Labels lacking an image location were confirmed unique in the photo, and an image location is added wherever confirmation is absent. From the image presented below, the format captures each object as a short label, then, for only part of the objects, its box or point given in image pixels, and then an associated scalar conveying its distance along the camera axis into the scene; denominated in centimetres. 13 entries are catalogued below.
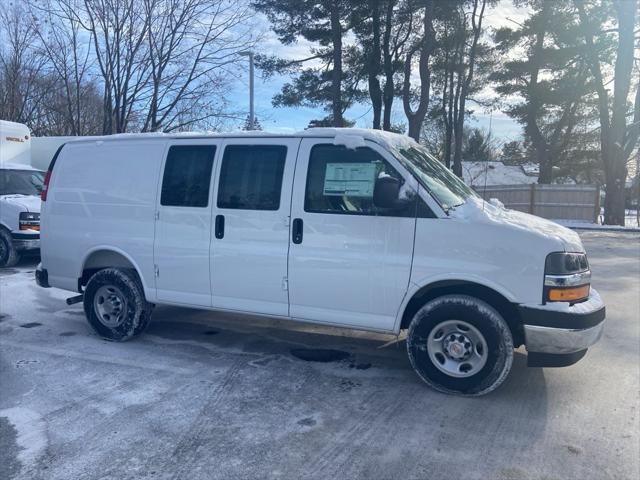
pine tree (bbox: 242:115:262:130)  1974
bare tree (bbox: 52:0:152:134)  1803
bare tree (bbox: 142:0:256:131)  1838
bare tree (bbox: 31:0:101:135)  1981
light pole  1795
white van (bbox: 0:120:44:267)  1005
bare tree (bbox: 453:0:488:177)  2539
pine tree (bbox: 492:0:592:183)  2484
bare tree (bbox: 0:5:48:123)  2320
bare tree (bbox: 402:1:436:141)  2189
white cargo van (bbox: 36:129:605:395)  415
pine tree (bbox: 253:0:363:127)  2145
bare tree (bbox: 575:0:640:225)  2258
